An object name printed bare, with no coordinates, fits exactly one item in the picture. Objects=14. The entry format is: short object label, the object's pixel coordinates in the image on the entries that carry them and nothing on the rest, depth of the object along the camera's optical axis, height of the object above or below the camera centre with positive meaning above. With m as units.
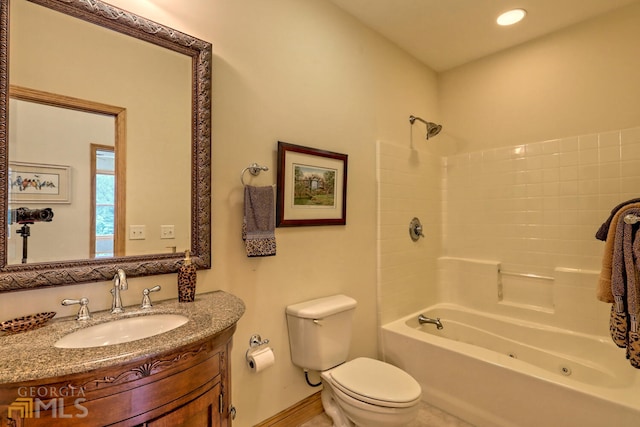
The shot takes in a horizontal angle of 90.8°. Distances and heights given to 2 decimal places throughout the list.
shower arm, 2.67 +0.84
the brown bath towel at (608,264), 1.52 -0.23
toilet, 1.54 -0.87
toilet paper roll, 1.55 -0.70
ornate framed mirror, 1.08 +0.31
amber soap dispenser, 1.34 -0.27
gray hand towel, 1.57 -0.02
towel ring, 1.63 +0.26
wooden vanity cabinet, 0.76 -0.47
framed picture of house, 1.79 +0.19
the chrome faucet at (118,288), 1.18 -0.26
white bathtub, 1.54 -0.94
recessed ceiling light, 2.15 +1.40
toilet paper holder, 1.63 -0.65
